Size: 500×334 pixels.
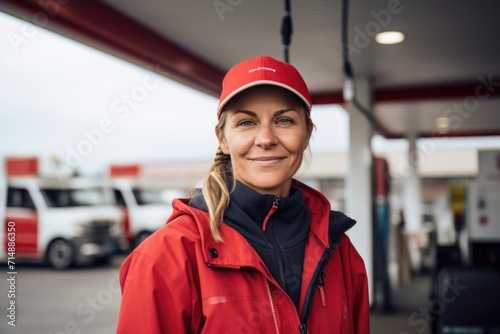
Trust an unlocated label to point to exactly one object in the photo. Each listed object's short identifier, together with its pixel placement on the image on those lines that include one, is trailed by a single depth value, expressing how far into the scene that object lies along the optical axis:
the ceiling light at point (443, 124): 11.85
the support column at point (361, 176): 7.11
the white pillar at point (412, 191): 13.60
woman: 1.25
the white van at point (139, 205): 15.04
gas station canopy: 4.52
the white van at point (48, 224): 11.91
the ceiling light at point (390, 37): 5.32
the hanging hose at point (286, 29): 2.83
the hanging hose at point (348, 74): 3.80
